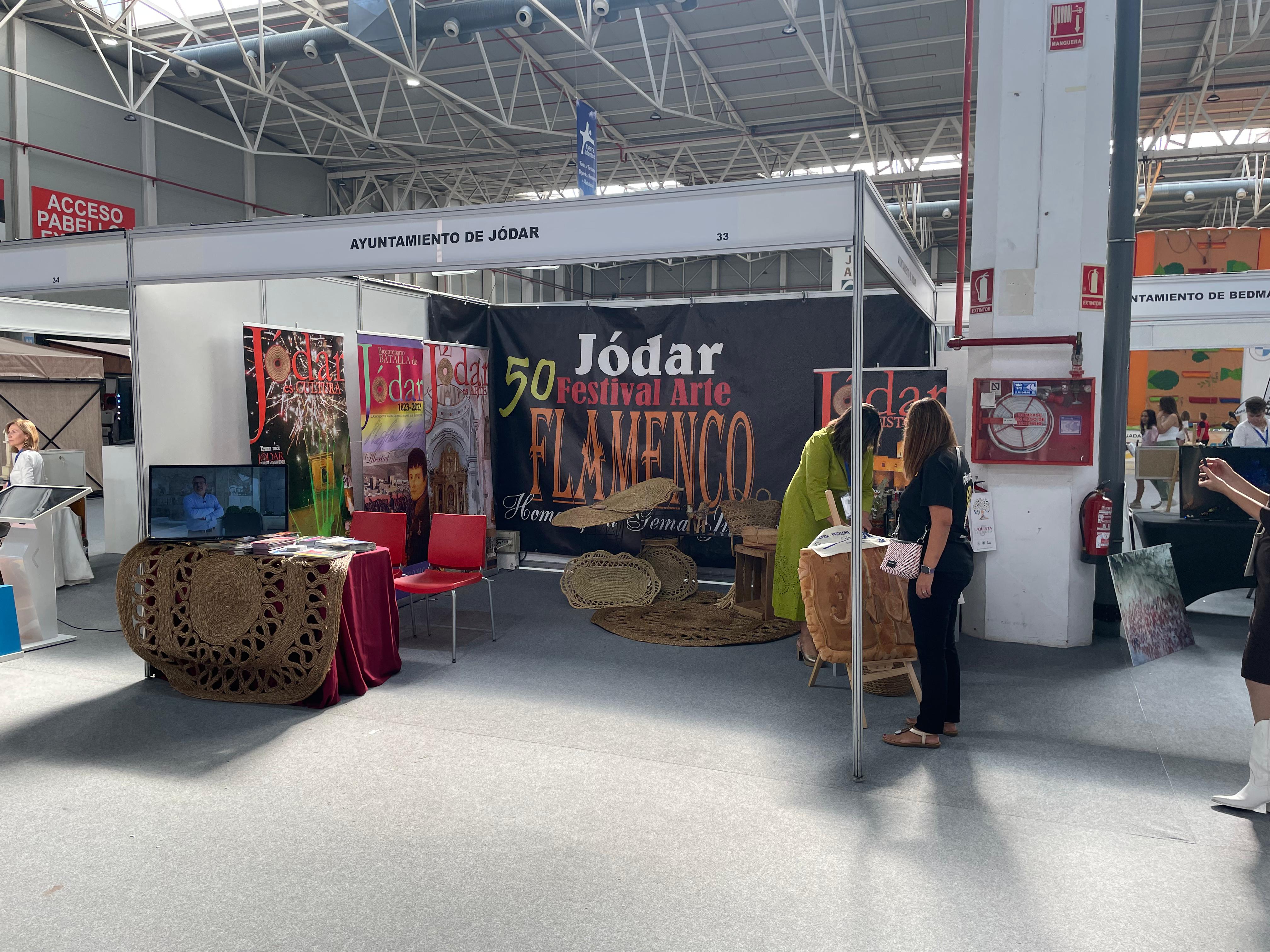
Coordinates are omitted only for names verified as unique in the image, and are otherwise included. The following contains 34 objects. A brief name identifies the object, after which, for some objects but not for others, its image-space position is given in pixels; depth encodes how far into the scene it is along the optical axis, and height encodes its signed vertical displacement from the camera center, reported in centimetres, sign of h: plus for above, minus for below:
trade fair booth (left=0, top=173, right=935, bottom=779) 335 +74
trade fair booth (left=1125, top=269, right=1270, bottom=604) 515 +73
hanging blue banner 829 +272
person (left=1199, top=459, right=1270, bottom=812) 282 -77
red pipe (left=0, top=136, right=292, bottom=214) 1022 +346
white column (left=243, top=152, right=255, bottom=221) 1327 +382
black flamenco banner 673 +28
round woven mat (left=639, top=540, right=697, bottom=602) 618 -100
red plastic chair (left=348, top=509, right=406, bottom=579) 512 -60
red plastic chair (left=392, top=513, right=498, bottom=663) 496 -70
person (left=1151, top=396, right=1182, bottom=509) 865 +4
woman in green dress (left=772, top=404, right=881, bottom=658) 427 -35
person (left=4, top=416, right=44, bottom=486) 604 -16
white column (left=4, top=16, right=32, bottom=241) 1002 +322
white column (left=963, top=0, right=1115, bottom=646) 474 +107
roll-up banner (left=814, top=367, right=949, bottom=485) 586 +26
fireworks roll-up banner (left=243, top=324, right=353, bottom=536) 536 +9
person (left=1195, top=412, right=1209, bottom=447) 1035 +1
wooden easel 380 -108
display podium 479 -69
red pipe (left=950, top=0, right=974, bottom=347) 476 +164
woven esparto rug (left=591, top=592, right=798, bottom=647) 505 -119
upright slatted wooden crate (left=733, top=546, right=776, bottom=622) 537 -97
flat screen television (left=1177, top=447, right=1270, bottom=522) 496 -27
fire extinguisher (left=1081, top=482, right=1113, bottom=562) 476 -52
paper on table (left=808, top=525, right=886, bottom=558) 375 -49
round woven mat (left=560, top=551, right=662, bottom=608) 587 -106
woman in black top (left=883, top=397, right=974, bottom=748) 320 -37
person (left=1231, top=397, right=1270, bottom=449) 668 +3
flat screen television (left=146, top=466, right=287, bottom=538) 420 -34
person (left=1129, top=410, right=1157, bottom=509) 972 +5
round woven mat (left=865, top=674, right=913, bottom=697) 415 -123
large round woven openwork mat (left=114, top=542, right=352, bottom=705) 393 -87
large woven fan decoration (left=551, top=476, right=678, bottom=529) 590 -52
